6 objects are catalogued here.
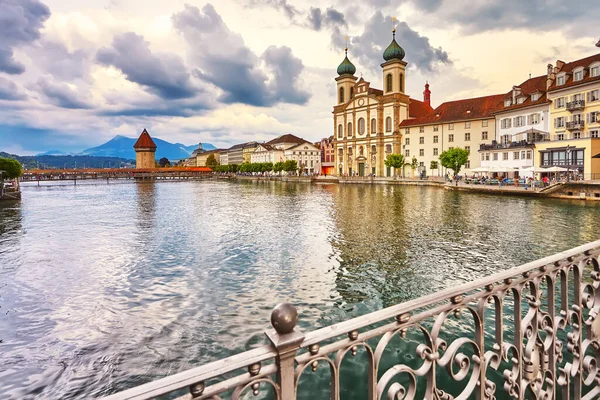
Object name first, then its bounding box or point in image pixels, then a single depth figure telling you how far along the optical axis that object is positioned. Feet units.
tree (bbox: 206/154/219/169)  635.25
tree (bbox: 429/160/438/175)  227.20
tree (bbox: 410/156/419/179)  247.72
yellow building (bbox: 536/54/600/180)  130.82
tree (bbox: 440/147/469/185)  187.32
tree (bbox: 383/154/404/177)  244.83
